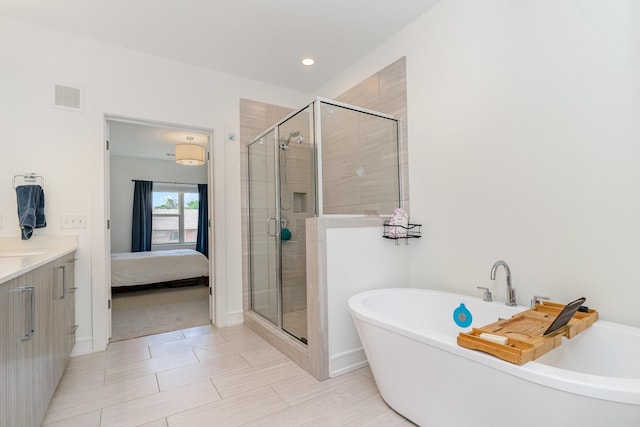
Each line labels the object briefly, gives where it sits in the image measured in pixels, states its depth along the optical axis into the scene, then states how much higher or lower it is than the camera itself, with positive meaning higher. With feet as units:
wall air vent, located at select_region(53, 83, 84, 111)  8.46 +3.46
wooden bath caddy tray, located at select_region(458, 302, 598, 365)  3.79 -1.68
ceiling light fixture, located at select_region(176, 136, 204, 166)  15.11 +3.33
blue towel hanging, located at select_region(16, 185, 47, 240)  7.61 +0.36
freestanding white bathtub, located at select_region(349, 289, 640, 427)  3.25 -2.13
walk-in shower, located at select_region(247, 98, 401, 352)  7.93 +1.01
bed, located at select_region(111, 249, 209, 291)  15.19 -2.52
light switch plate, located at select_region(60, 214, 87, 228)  8.44 +0.02
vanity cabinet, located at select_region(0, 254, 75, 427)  3.71 -1.80
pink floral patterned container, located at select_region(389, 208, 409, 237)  8.08 -0.13
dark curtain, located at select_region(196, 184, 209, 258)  24.27 -0.08
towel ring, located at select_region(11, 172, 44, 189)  7.94 +1.16
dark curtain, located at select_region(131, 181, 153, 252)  22.15 +0.27
